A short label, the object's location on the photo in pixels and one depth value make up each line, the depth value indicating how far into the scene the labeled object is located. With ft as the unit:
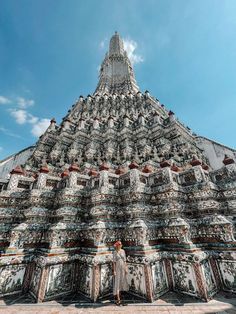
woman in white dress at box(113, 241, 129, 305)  17.88
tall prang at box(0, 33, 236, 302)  19.11
